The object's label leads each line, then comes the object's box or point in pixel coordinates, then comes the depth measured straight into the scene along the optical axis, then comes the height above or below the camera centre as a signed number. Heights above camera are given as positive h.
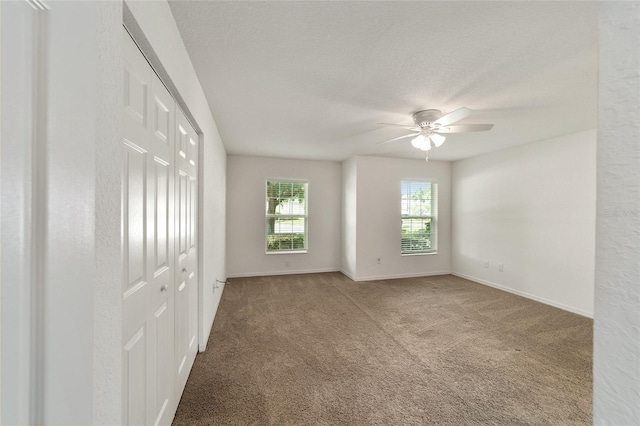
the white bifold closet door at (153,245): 0.96 -0.17
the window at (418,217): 5.08 -0.11
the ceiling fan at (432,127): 2.45 +0.90
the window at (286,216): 4.99 -0.10
